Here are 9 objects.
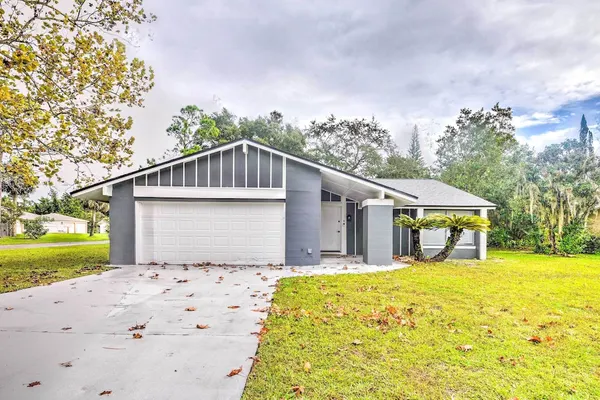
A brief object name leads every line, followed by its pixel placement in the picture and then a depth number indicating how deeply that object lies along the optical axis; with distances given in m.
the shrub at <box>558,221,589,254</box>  13.58
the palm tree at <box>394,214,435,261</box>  10.50
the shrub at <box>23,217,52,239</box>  26.31
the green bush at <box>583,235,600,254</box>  14.05
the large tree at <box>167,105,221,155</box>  26.30
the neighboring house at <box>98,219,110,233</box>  48.51
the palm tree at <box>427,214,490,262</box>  10.02
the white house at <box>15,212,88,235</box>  39.72
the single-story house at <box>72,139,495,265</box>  9.80
